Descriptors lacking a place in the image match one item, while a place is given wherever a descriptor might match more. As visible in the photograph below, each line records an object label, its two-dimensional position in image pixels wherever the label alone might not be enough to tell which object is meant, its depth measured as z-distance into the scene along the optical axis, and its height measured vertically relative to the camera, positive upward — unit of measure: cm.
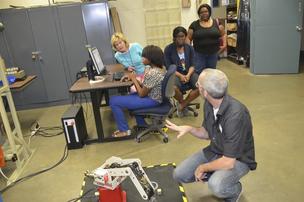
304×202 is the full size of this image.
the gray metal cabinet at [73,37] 461 -20
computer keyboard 338 -65
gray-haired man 183 -85
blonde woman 378 -49
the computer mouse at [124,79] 327 -66
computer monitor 336 -46
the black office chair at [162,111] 302 -101
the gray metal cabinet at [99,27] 461 -8
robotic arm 179 -95
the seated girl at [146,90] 301 -76
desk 315 -70
